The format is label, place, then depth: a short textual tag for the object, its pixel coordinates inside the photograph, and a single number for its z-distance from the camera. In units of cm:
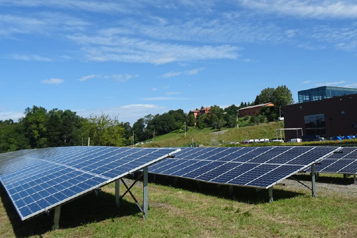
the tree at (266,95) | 14594
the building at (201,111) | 19588
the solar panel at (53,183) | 971
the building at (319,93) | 11275
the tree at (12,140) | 9631
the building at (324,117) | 6569
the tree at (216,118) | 10700
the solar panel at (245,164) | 1396
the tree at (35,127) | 10188
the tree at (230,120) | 10954
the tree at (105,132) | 6651
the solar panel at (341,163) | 1820
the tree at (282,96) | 11788
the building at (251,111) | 12769
